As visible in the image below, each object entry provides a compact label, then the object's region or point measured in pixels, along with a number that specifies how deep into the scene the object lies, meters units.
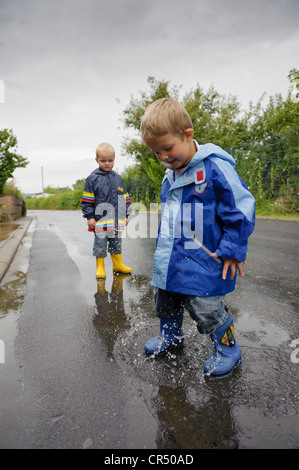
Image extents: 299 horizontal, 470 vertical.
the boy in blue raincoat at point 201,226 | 1.57
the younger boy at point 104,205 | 3.73
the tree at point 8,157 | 10.41
